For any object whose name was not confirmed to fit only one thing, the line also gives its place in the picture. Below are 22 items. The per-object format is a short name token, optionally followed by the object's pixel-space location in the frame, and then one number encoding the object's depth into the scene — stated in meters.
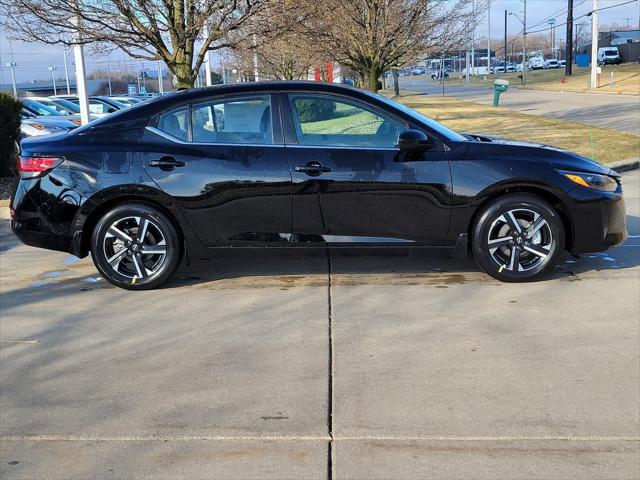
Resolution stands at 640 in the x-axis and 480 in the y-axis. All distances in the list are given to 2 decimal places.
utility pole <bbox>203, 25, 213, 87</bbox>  22.30
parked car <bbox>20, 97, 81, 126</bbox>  22.59
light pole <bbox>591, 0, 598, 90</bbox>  42.78
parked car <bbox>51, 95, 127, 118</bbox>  23.94
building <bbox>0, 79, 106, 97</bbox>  77.30
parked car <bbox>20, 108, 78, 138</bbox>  17.20
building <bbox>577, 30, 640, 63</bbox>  79.64
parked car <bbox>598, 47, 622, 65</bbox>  77.56
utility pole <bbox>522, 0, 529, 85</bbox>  81.98
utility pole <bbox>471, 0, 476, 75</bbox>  21.54
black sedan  5.57
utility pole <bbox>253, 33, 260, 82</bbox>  28.44
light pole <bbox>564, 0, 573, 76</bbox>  60.09
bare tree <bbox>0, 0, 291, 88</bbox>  9.55
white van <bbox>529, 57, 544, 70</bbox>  105.44
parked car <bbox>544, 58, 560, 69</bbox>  107.19
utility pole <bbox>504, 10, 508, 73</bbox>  114.61
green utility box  29.47
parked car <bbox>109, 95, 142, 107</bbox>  28.08
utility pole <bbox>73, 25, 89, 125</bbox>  11.15
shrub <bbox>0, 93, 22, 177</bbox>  11.48
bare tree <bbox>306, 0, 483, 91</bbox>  17.50
